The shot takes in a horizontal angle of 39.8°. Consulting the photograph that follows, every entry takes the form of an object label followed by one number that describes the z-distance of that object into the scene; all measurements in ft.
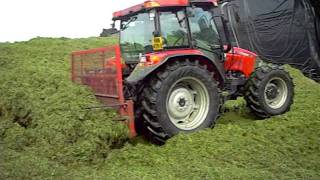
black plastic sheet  40.96
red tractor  19.16
